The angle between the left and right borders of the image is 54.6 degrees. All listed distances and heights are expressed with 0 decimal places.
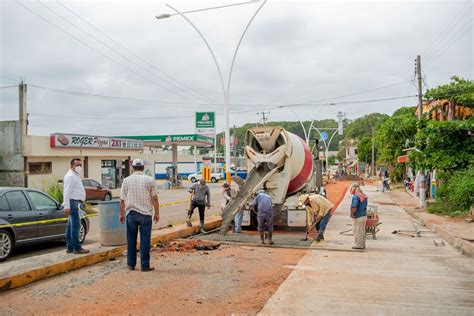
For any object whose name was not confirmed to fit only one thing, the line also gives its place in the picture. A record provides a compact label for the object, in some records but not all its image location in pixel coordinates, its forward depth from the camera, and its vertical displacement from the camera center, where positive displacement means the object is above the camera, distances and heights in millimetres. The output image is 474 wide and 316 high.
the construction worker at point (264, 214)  11242 -1132
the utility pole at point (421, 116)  22025 +2378
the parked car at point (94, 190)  25422 -1089
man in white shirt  8094 -561
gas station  44069 +2810
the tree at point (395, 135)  33188 +2382
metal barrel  9219 -1112
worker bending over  12117 -1085
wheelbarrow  12789 -1584
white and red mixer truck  13594 -179
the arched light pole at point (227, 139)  18719 +1230
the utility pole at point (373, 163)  63850 +464
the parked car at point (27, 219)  9008 -974
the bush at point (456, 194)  16495 -1124
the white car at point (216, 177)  57219 -1008
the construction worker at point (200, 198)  13148 -825
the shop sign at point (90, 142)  27891 +1999
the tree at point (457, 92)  19953 +3384
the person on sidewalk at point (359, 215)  10852 -1166
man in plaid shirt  7480 -625
